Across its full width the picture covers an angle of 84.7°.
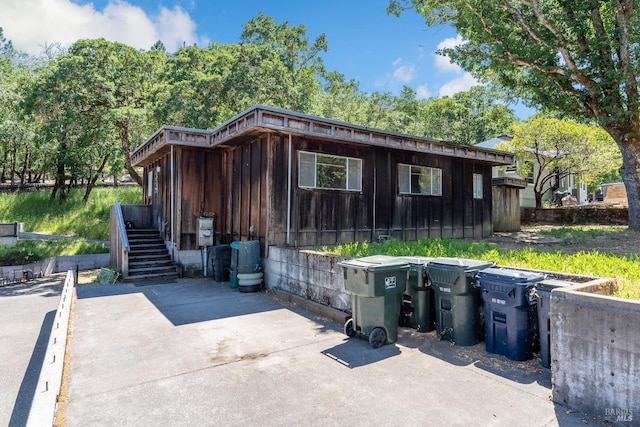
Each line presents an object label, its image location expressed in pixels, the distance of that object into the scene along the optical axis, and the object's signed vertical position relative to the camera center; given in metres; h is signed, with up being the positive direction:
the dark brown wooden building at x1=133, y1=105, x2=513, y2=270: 8.52 +0.99
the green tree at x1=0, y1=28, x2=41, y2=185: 16.83 +5.73
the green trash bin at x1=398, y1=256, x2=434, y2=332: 4.86 -1.16
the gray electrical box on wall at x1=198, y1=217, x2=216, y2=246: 10.20 -0.39
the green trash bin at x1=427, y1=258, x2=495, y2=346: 4.36 -1.08
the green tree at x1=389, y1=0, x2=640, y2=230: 10.82 +5.24
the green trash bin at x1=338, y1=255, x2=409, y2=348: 4.51 -1.05
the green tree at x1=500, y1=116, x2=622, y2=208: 17.72 +3.49
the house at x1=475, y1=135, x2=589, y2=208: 22.20 +2.28
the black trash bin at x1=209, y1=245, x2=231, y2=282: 9.47 -1.19
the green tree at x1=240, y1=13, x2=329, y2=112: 25.26 +13.40
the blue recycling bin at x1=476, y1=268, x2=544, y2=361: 3.84 -1.09
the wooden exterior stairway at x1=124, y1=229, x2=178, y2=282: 9.69 -1.17
